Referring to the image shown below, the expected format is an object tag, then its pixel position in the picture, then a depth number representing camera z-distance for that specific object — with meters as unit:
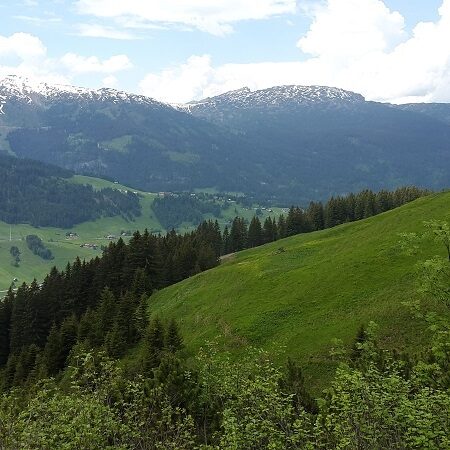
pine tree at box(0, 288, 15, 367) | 103.56
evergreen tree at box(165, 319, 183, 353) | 51.90
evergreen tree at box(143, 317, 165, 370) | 50.92
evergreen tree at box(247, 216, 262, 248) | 158.88
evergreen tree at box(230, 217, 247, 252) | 161.62
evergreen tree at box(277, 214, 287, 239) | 151.12
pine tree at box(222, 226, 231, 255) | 163.50
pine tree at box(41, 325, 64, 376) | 73.06
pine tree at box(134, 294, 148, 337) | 69.56
